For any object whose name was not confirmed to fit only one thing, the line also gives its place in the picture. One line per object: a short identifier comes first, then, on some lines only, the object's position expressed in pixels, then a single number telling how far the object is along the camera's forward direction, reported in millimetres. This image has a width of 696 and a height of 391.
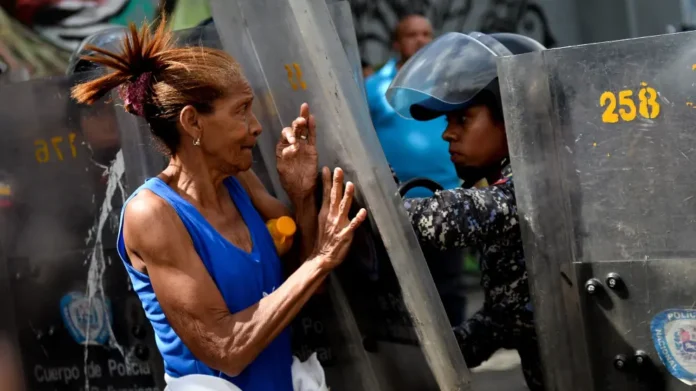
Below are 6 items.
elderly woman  2223
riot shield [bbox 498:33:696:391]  2230
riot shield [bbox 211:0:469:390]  2398
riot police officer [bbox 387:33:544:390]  2477
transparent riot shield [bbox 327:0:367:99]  2998
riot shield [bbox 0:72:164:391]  3160
